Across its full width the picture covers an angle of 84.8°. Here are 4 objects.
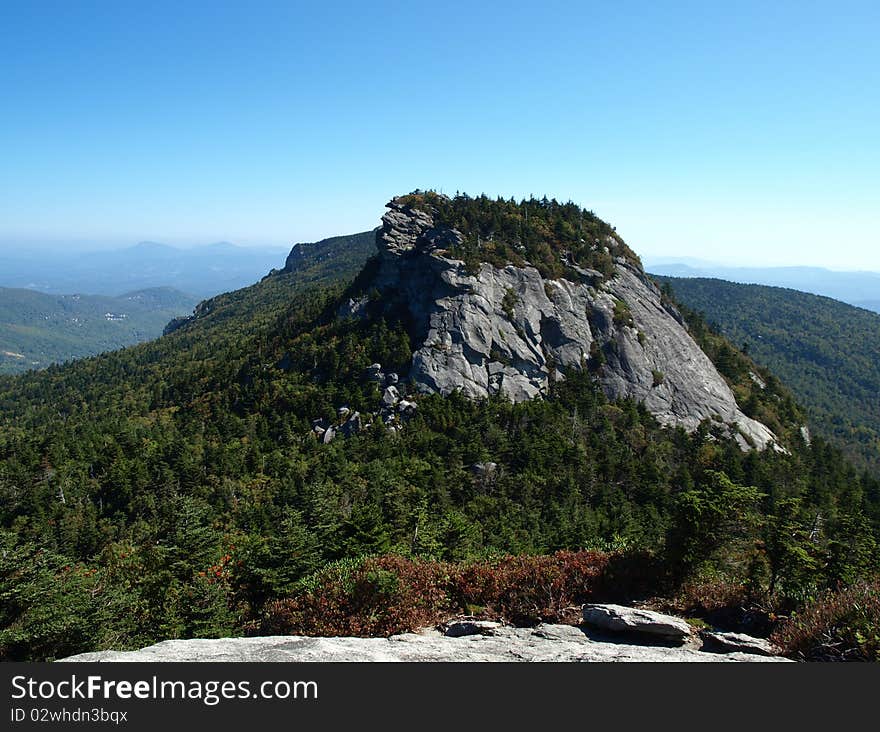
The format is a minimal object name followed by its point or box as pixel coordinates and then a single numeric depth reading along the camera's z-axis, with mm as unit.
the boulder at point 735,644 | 13648
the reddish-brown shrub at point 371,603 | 17078
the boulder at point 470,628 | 16188
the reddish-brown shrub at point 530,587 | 17703
